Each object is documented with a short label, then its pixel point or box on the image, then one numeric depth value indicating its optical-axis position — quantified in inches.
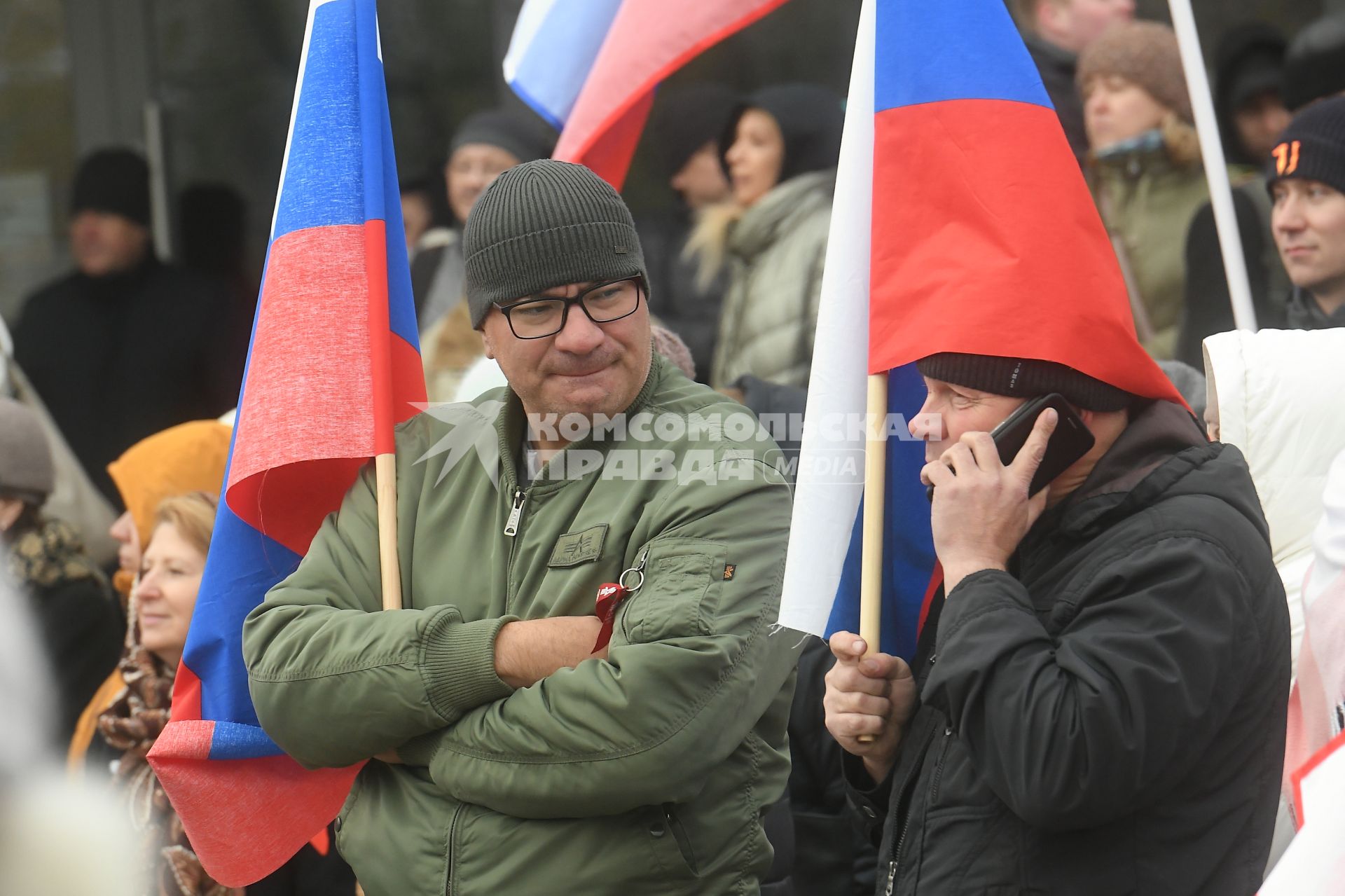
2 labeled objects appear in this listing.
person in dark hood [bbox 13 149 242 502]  460.1
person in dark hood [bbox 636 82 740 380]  423.2
